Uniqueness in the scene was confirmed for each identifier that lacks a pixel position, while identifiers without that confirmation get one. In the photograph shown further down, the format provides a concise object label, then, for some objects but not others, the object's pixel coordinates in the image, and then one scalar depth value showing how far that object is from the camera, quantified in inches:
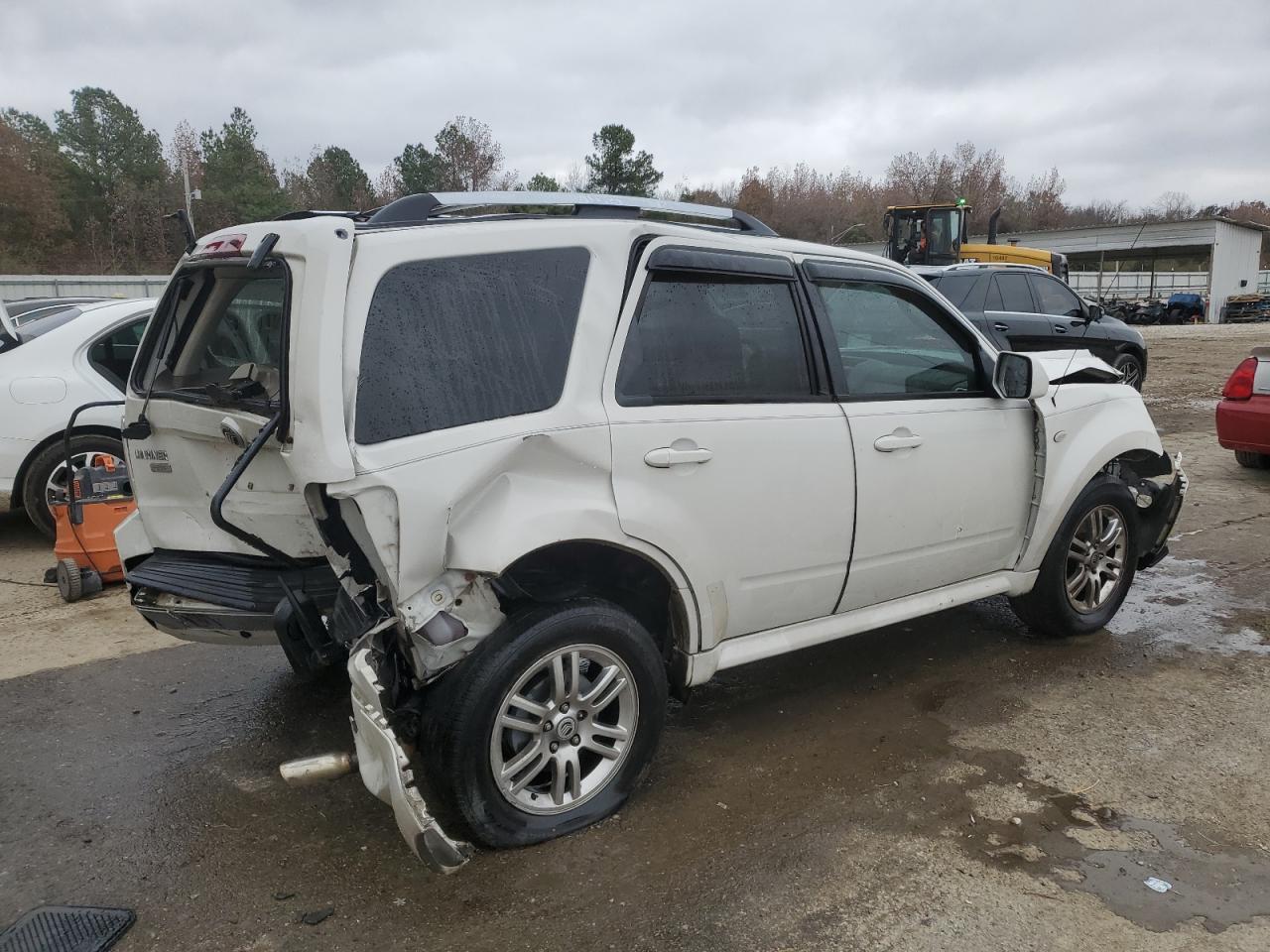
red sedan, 309.4
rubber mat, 100.4
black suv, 468.4
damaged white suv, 104.7
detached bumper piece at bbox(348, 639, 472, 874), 97.3
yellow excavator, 737.0
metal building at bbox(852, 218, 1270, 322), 1630.2
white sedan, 243.1
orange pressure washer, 215.0
